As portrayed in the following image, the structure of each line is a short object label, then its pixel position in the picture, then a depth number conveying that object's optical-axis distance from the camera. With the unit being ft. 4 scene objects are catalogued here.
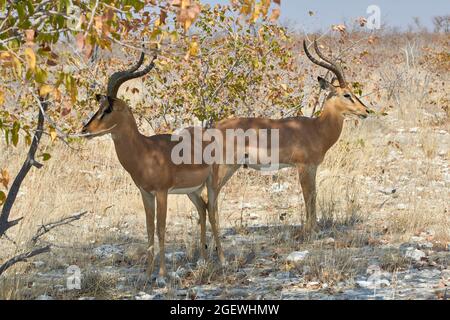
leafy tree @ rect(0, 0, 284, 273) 21.71
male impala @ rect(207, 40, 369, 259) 25.61
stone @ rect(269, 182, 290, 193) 31.89
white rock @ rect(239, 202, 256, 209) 29.34
